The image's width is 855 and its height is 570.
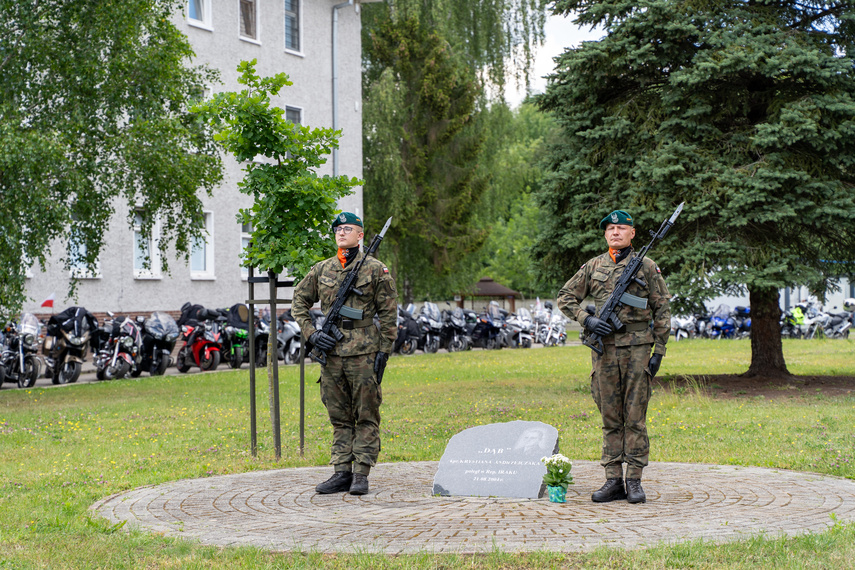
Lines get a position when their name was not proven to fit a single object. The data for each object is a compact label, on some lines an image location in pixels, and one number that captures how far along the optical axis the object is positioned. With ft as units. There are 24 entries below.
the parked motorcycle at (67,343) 57.98
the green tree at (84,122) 44.42
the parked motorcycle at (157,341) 64.34
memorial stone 22.97
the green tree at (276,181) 28.50
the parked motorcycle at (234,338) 71.67
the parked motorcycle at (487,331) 102.22
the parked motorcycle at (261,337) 72.33
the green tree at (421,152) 114.42
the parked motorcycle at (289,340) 75.36
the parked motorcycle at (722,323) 118.62
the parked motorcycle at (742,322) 119.96
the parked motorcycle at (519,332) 107.45
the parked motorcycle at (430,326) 92.07
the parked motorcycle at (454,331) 96.02
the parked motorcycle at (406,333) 87.22
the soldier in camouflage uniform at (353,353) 23.43
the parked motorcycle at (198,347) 69.05
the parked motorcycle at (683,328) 115.72
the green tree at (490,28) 114.01
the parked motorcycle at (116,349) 61.52
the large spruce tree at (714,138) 43.21
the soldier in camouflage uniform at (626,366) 21.88
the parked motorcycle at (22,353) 55.83
